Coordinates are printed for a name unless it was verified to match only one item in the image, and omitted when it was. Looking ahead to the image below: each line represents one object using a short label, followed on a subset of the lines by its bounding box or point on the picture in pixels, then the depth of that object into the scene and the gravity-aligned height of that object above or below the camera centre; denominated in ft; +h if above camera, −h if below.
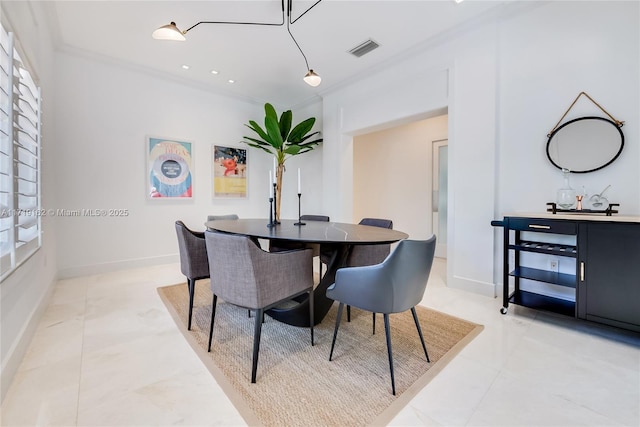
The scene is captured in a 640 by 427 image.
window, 5.07 +1.05
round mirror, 7.23 +1.82
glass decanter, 7.52 +0.30
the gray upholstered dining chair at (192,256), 7.02 -1.27
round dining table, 5.39 -0.60
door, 15.19 +0.77
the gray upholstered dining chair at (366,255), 7.41 -1.30
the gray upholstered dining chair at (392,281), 4.82 -1.38
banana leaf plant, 13.38 +3.83
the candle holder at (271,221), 7.46 -0.38
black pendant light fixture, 7.36 +4.94
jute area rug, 4.38 -3.24
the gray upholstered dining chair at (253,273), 5.04 -1.31
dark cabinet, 6.07 -1.48
